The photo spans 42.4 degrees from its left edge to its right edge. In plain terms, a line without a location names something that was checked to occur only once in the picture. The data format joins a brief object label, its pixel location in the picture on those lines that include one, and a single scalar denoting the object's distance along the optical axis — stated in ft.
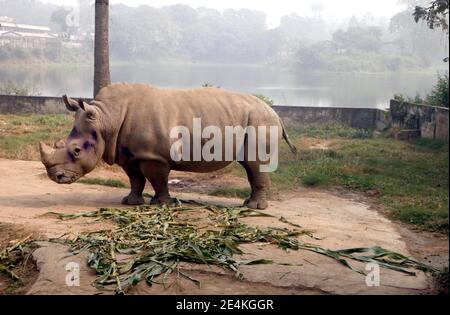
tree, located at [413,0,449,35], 49.65
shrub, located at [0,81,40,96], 78.84
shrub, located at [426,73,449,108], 58.23
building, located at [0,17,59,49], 160.04
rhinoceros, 26.73
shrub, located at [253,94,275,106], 64.63
